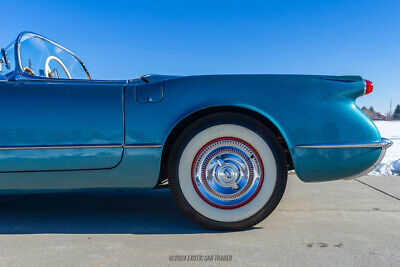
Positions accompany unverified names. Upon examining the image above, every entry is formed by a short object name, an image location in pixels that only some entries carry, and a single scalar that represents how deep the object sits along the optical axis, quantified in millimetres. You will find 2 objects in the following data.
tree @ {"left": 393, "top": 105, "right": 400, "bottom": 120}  118338
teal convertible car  2023
